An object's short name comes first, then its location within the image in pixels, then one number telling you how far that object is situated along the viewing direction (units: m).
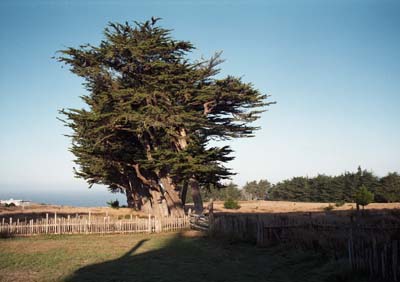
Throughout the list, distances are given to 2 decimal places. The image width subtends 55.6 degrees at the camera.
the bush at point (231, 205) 53.19
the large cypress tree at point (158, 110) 27.22
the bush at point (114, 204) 47.32
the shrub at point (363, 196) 40.12
